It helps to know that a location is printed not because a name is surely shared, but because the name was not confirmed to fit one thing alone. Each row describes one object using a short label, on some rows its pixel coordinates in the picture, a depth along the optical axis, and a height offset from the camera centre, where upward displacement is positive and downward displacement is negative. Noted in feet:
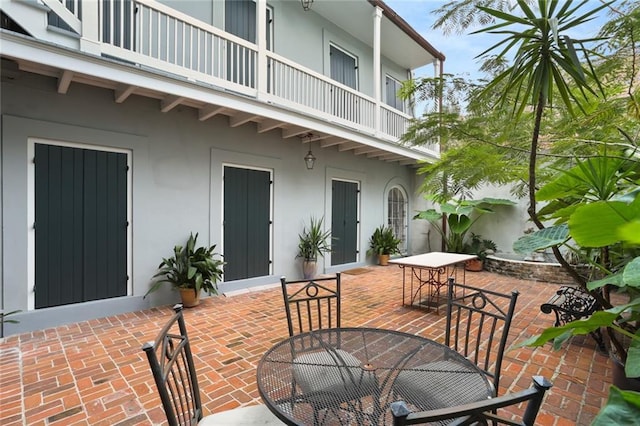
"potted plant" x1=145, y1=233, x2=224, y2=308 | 15.16 -2.83
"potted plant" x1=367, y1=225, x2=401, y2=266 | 27.99 -2.62
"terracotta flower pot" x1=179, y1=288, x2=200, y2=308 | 15.16 -4.05
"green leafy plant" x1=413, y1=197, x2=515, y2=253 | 26.63 +0.10
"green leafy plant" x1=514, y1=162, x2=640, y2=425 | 3.64 -0.29
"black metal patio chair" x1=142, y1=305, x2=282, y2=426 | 3.96 -2.58
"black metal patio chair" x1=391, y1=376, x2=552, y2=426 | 2.74 -1.84
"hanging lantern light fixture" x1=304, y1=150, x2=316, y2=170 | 21.35 +3.97
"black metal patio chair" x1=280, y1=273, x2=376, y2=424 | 4.81 -2.83
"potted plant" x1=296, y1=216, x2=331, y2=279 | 21.48 -2.28
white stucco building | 11.82 +3.82
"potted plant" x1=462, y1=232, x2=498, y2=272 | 25.44 -2.92
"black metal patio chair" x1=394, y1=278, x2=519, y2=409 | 4.86 -2.81
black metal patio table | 4.62 -2.80
